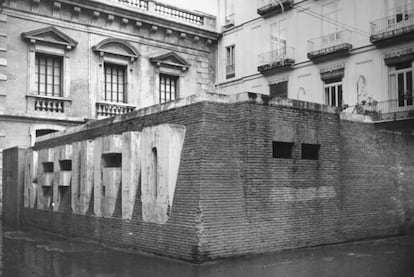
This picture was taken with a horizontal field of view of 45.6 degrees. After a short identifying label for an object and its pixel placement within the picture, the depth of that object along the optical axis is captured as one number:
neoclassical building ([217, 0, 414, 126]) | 20.91
